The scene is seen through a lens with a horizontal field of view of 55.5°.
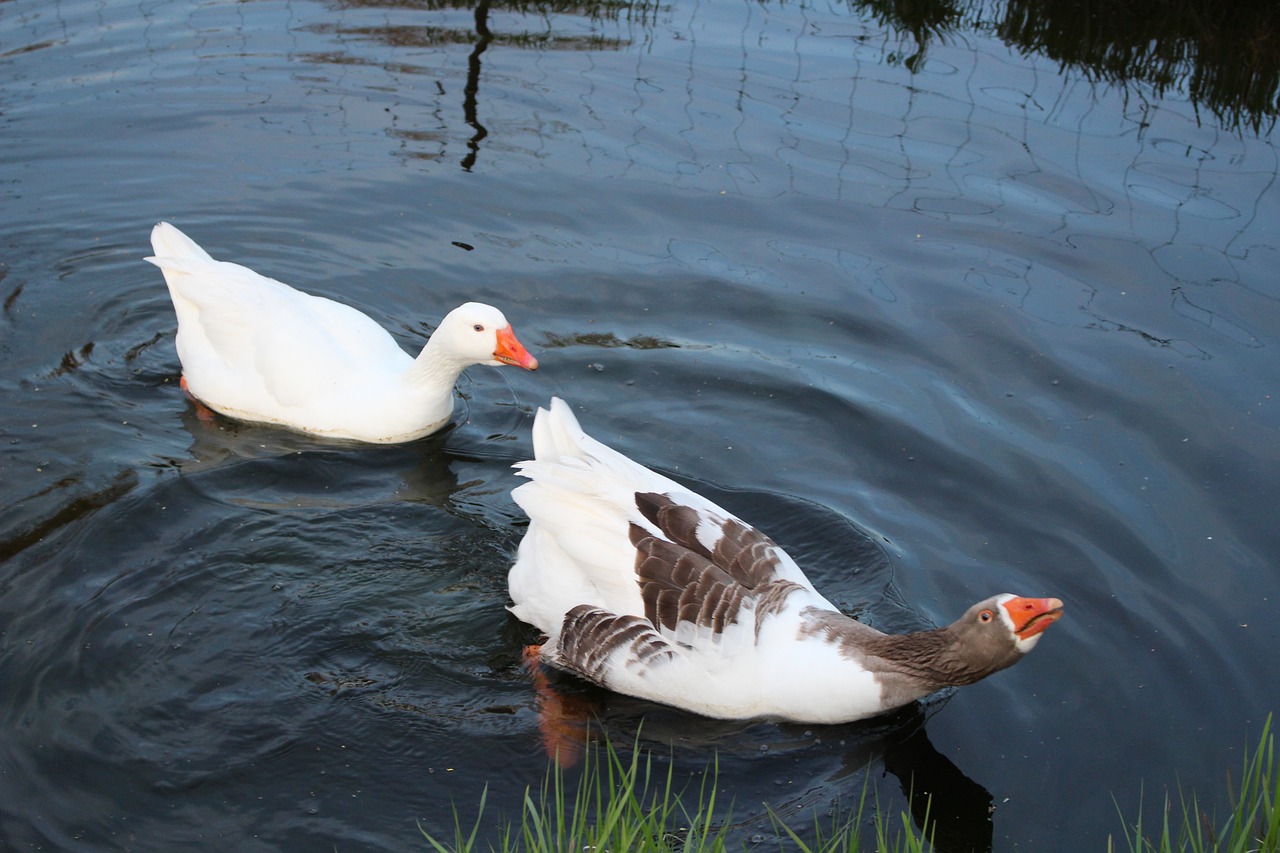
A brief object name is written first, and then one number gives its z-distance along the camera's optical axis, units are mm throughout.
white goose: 6594
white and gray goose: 4809
